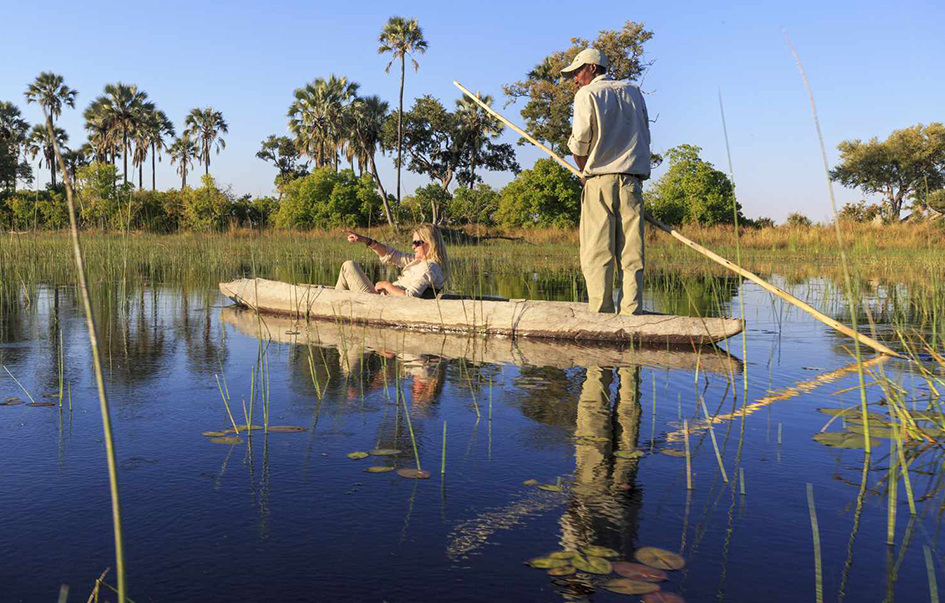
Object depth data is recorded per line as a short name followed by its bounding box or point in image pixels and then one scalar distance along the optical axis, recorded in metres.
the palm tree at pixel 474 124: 50.25
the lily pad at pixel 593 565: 2.29
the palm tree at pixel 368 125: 49.78
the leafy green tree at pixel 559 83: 38.00
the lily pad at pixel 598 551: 2.41
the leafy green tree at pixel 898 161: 43.59
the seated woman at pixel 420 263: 7.68
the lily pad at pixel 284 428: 3.82
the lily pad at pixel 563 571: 2.28
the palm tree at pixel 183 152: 64.12
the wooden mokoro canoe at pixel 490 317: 6.35
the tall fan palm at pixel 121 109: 54.75
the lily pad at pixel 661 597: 2.11
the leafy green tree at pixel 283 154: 66.75
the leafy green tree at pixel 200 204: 38.71
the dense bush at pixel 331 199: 41.94
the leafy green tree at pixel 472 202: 36.25
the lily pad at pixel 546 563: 2.33
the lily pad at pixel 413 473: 3.14
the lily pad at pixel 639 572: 2.24
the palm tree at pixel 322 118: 49.84
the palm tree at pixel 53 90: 52.75
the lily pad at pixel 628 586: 2.15
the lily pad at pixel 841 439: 3.66
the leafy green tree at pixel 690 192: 35.28
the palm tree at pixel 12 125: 51.81
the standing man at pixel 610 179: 6.46
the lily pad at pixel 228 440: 3.61
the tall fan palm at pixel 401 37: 43.16
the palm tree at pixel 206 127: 61.44
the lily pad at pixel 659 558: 2.32
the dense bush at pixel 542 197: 37.09
